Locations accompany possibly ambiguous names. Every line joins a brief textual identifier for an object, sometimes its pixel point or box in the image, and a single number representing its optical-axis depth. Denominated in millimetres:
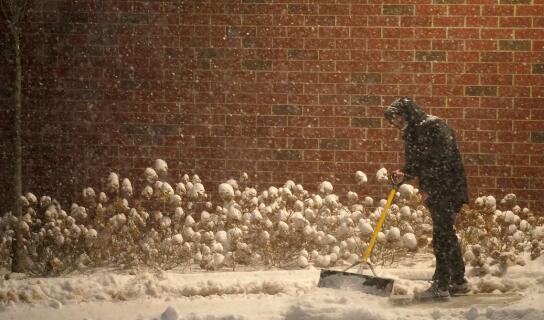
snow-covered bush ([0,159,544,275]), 20047
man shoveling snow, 16984
